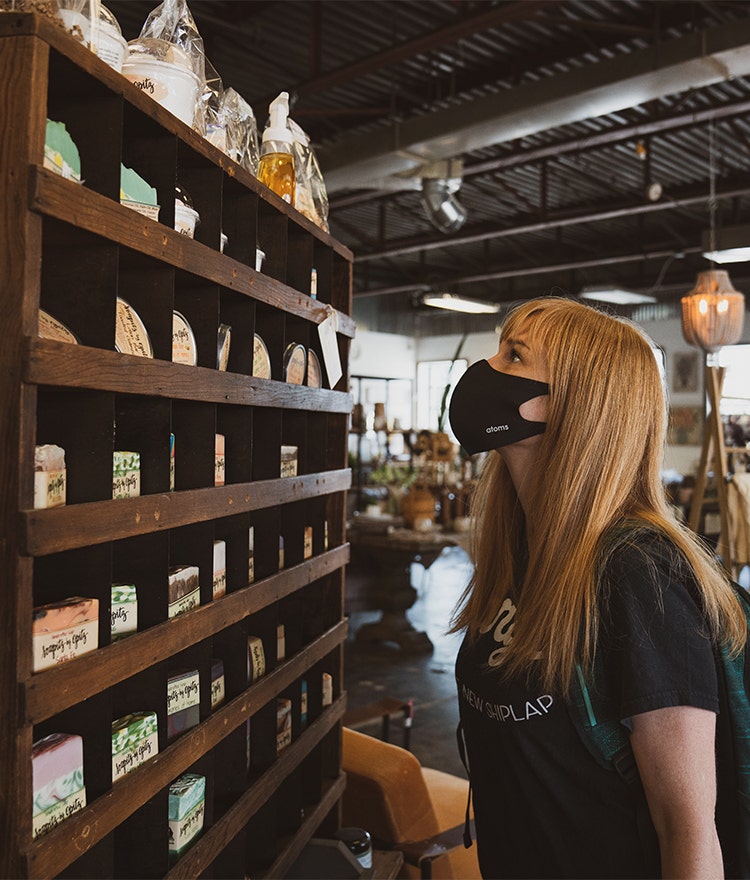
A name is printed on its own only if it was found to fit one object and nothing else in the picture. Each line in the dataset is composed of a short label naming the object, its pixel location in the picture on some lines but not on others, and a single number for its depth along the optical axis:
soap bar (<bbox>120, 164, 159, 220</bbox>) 1.09
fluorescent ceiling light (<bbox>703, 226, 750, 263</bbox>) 6.89
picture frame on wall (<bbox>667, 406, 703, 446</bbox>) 13.46
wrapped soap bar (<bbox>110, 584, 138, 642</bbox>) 1.10
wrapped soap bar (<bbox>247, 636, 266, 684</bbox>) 1.53
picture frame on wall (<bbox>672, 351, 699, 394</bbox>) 13.34
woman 1.13
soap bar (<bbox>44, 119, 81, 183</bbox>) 0.93
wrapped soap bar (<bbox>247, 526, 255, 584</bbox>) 1.50
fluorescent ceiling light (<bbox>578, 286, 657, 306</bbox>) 10.48
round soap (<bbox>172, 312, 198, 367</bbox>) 1.24
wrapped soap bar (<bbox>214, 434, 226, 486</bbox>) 1.37
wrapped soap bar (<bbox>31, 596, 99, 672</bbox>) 0.92
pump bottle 1.68
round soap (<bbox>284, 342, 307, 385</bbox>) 1.67
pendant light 5.23
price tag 1.82
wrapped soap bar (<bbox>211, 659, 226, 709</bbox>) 1.39
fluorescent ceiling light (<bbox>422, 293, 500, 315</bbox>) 9.80
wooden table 6.14
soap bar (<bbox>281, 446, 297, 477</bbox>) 1.70
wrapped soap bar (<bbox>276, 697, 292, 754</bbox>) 1.67
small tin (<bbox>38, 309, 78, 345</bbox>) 0.97
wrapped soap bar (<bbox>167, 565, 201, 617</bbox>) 1.22
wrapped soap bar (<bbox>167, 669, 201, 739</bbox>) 1.25
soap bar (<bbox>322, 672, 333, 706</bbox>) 1.95
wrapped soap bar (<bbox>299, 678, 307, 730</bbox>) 1.82
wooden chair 2.29
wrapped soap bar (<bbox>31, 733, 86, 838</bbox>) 0.93
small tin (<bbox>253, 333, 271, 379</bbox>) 1.53
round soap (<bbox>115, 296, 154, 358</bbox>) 1.10
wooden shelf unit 0.87
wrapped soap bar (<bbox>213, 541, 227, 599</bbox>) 1.38
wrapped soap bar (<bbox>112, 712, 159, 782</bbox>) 1.07
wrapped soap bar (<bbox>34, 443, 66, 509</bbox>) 0.94
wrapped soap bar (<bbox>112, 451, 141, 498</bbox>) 1.09
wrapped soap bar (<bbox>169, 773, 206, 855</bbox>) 1.23
